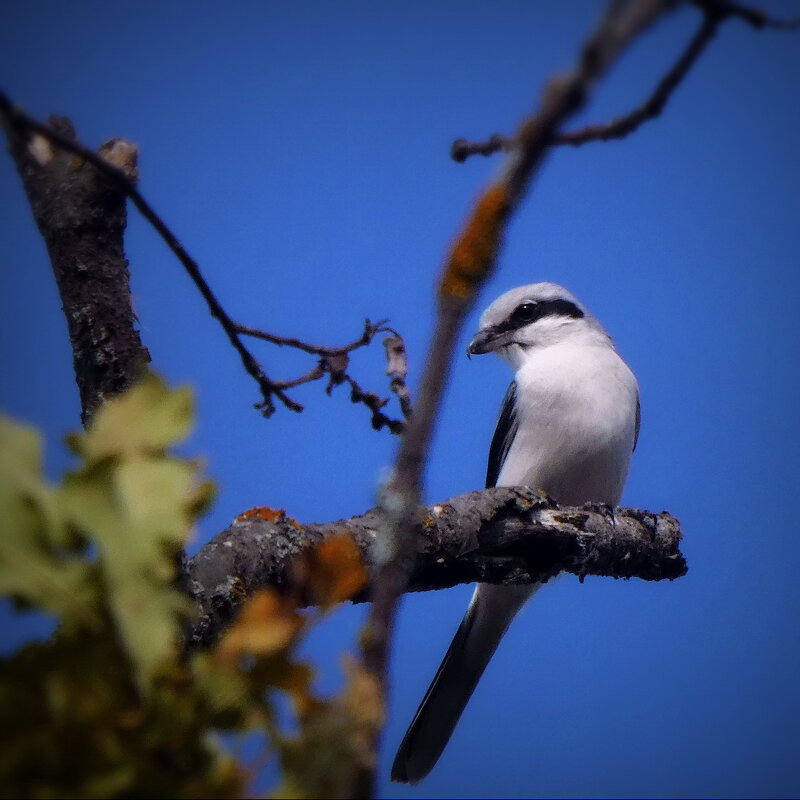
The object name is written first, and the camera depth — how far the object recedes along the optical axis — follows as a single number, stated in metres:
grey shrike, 6.73
